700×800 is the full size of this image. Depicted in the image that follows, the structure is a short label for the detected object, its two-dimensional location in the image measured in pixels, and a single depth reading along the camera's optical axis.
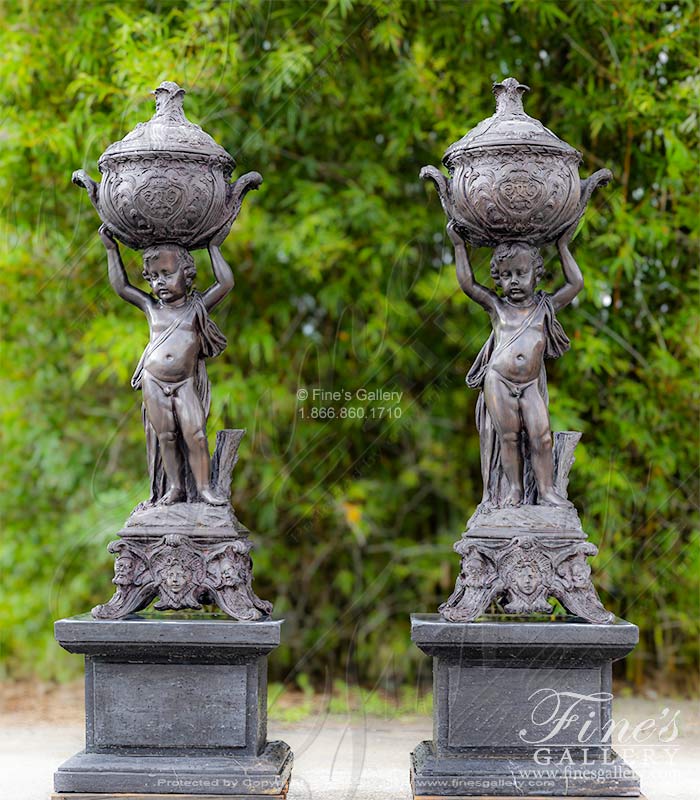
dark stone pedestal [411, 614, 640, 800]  4.25
